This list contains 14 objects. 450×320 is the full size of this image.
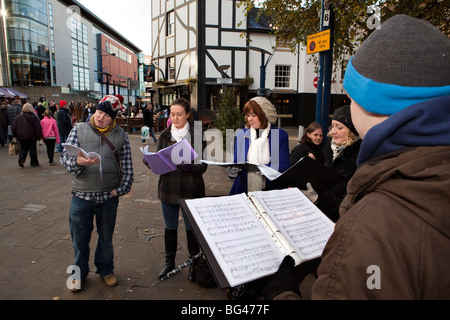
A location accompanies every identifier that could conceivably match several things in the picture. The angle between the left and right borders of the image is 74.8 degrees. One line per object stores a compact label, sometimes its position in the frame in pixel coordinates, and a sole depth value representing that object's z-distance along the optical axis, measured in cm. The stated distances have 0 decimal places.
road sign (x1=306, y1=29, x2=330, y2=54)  596
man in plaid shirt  291
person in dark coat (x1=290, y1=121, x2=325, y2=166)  388
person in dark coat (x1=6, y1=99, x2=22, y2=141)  1282
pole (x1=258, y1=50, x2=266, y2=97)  1316
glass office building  3672
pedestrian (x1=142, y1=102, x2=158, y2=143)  1512
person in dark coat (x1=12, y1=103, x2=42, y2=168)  874
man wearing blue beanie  69
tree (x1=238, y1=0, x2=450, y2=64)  637
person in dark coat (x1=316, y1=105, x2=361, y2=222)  309
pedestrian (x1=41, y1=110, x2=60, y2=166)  926
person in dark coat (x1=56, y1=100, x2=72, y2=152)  1066
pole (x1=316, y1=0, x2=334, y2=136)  629
